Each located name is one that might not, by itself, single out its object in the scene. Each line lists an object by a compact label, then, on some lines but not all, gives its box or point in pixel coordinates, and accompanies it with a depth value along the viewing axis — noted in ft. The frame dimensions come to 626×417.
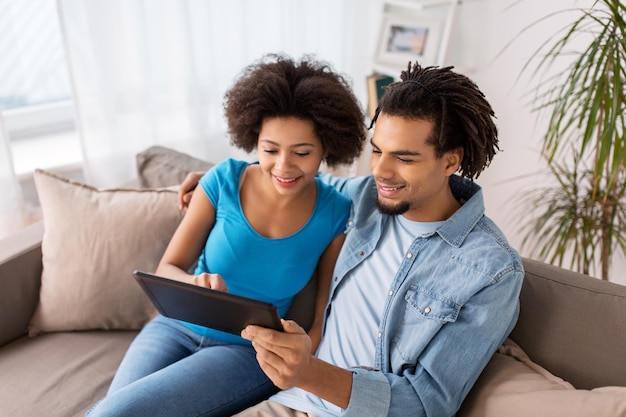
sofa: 4.96
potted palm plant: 5.35
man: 3.95
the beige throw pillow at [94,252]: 5.57
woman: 4.65
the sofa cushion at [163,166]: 6.48
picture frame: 8.59
